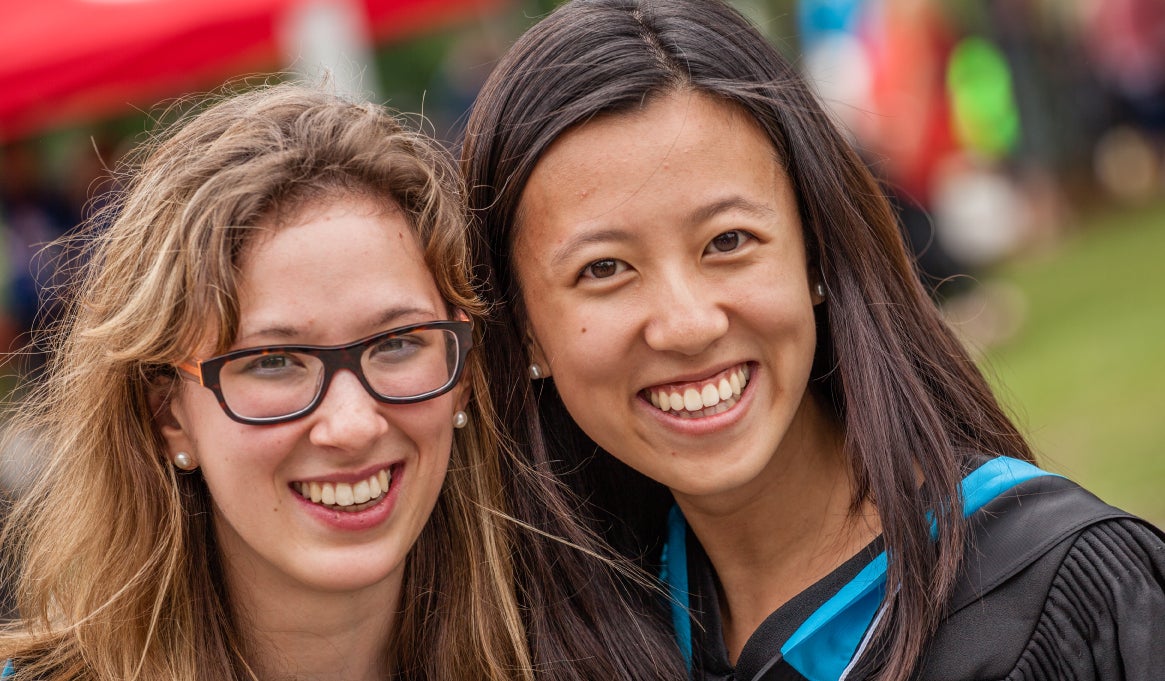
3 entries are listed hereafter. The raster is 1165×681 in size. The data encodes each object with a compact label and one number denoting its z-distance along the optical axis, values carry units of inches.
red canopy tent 246.7
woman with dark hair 91.4
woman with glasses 91.7
